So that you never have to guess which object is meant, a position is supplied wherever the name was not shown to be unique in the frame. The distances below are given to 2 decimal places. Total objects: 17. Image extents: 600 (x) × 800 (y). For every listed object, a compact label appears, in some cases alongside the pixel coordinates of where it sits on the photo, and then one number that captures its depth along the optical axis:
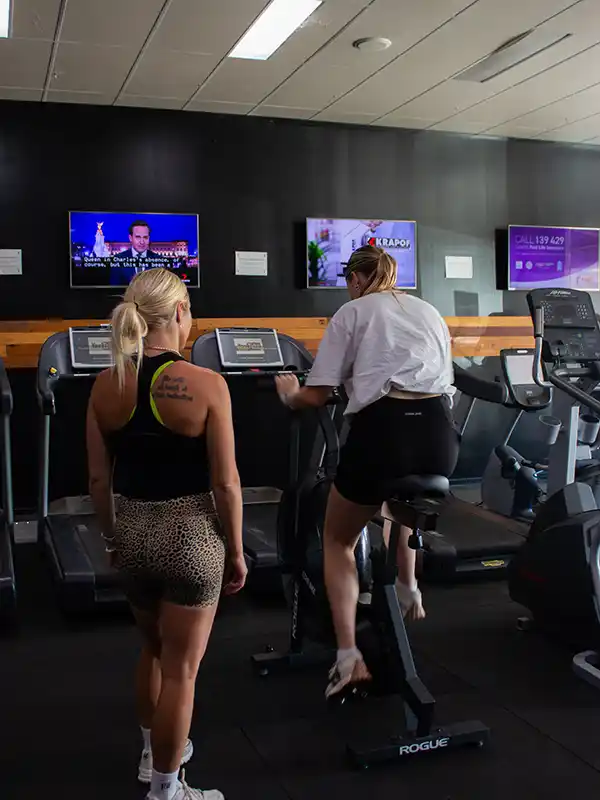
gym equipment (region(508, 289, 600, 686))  3.28
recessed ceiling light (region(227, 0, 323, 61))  4.31
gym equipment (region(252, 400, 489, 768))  2.63
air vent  4.74
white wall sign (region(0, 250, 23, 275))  5.85
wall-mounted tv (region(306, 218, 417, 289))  6.55
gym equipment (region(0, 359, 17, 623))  3.90
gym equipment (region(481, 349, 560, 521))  4.93
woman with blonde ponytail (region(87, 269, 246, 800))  2.09
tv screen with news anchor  5.98
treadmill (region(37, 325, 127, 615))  4.06
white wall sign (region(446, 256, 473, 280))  7.00
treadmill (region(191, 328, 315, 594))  4.34
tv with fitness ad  7.13
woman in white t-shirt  2.73
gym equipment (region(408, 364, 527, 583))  4.27
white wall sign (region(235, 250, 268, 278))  6.43
